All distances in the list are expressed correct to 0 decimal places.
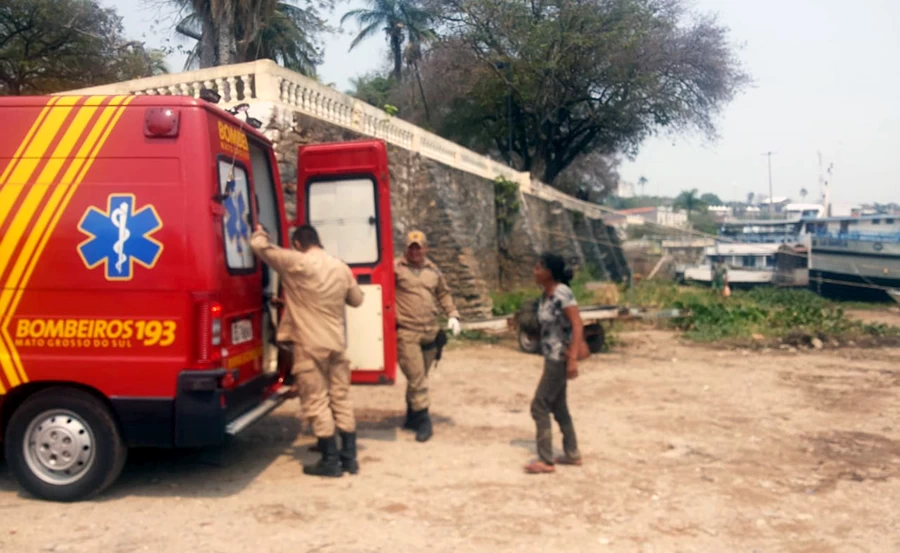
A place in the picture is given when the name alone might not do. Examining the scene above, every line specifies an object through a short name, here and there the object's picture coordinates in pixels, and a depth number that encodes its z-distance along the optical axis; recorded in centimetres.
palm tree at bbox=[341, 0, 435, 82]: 3275
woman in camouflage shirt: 575
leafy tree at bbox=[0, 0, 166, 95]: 1916
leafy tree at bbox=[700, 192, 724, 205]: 12162
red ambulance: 480
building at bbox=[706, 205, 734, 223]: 8708
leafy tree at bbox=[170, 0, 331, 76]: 1577
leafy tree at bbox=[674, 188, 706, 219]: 7734
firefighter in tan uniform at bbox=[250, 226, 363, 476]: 552
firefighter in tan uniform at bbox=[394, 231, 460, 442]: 673
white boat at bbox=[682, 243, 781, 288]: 2742
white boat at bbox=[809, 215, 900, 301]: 2239
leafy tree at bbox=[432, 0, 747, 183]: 2552
